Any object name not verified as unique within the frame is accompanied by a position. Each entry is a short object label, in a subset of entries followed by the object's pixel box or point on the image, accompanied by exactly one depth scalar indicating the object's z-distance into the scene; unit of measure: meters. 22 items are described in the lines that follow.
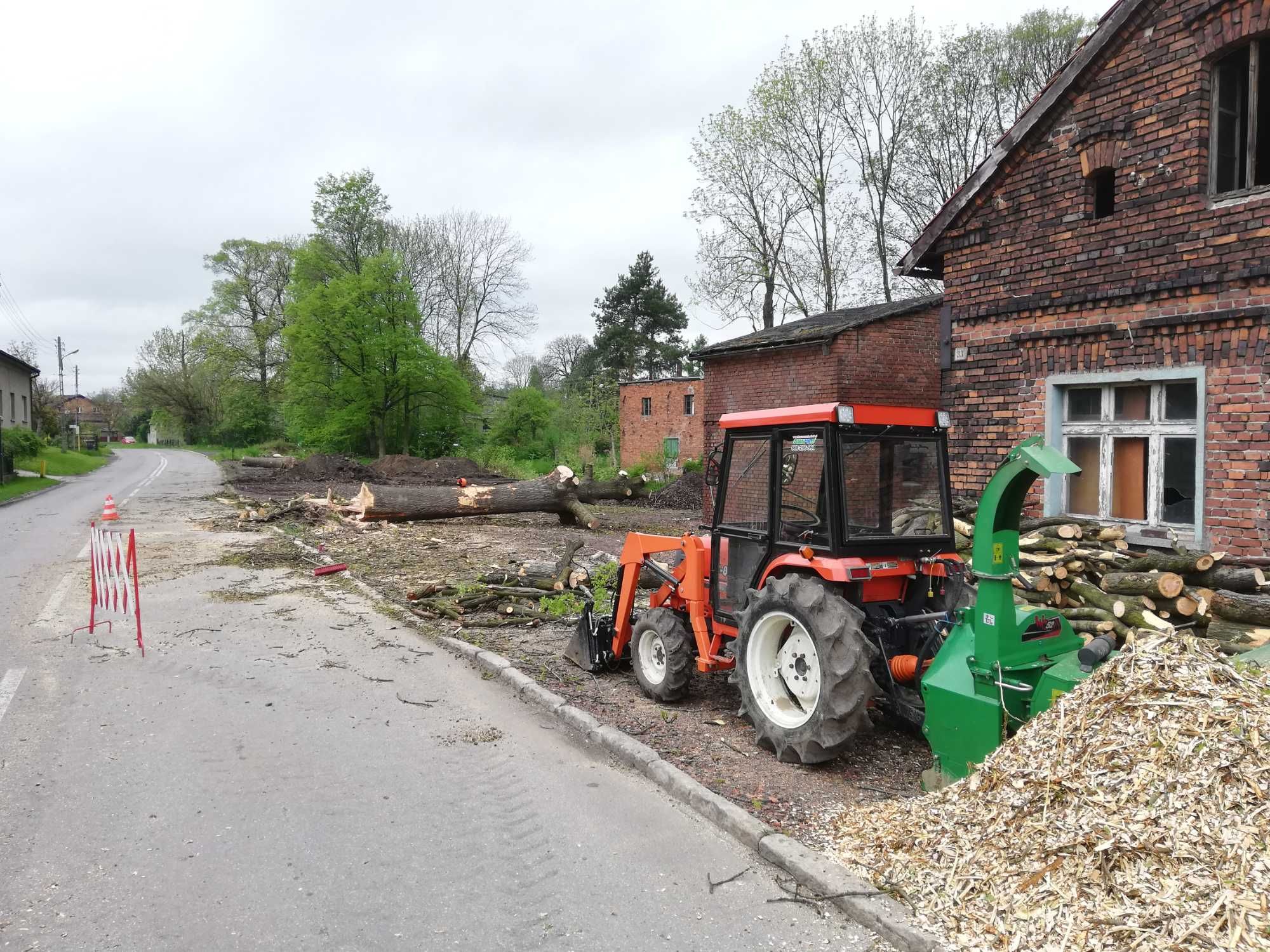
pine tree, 56.38
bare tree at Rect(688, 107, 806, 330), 37.41
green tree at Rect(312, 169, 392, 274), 45.50
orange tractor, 4.86
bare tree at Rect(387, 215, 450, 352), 50.66
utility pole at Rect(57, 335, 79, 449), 61.09
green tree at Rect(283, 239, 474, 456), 36.66
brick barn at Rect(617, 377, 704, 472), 39.94
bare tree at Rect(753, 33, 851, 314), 35.34
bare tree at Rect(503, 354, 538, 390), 62.24
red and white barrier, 9.38
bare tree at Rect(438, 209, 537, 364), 52.16
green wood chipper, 4.12
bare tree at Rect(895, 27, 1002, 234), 32.94
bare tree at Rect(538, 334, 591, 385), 68.12
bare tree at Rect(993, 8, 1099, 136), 31.31
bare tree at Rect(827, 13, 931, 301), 34.06
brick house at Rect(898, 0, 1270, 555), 7.38
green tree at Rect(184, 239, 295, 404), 55.94
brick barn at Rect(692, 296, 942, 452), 15.52
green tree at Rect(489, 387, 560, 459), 42.69
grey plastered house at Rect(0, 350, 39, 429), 42.91
